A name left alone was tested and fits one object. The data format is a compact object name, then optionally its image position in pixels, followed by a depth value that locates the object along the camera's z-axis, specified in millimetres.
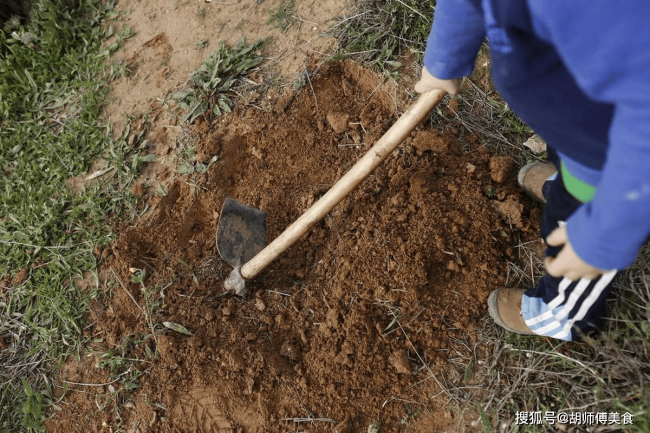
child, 1060
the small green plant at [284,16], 2898
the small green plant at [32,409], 2256
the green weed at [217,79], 2785
